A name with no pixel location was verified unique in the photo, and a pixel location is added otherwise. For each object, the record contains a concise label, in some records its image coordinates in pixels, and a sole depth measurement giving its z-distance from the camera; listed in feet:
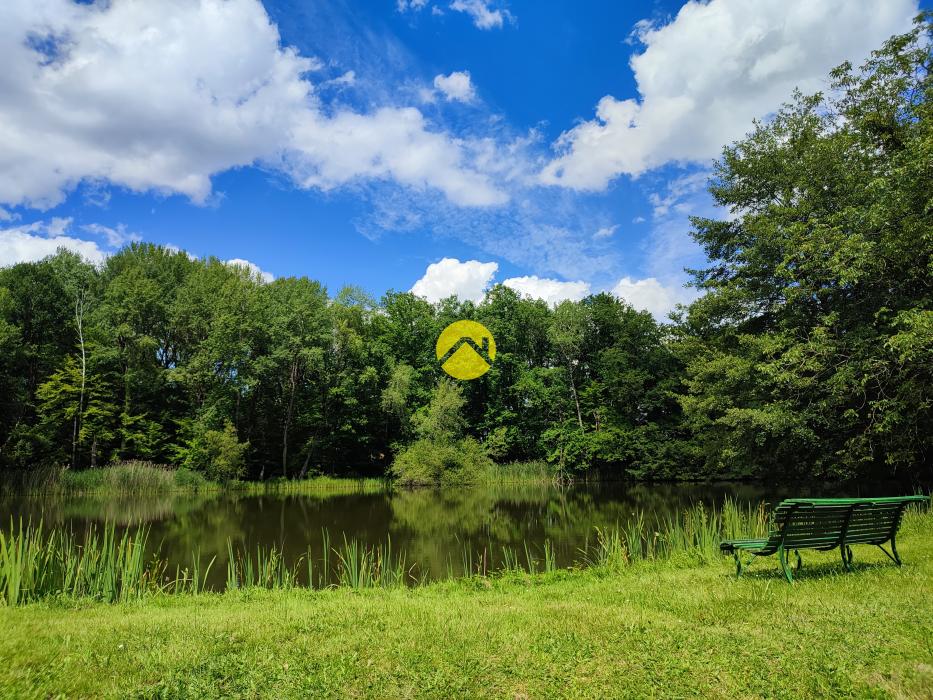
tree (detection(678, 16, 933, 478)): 38.81
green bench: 15.02
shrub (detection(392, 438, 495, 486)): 92.99
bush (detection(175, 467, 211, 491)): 84.17
